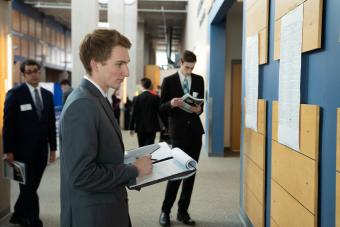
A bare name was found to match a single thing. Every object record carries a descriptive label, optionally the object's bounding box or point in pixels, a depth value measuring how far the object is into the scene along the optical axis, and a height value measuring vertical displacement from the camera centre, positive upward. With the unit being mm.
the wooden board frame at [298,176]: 1929 -455
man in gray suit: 1456 -203
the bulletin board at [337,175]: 1641 -335
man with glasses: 3432 -346
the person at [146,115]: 6066 -317
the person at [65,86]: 9248 +191
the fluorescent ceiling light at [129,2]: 13595 +3237
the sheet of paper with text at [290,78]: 2099 +103
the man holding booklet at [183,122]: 3611 -251
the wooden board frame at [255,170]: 2931 -617
